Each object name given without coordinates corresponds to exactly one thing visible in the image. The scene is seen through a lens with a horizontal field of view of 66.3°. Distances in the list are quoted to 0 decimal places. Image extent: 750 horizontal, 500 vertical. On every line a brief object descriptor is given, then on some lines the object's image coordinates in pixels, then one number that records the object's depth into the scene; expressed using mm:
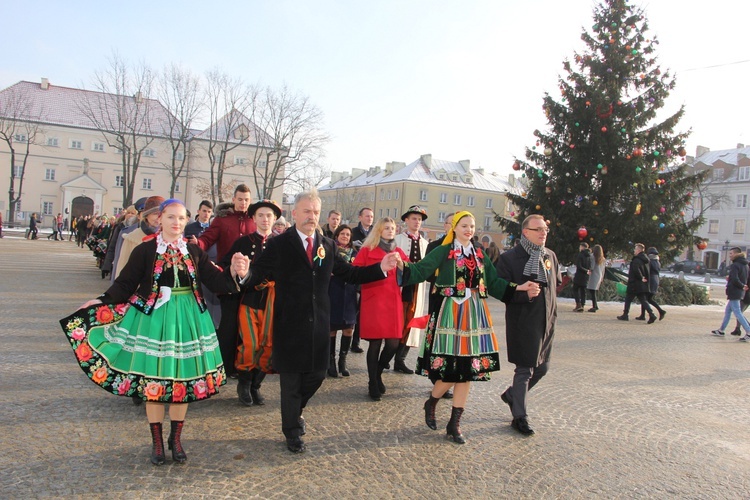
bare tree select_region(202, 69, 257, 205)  47781
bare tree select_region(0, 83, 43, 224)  55812
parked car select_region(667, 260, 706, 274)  52156
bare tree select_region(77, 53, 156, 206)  47938
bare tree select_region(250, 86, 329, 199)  48844
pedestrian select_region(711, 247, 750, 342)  12062
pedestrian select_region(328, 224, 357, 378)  7043
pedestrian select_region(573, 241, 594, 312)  15523
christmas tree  18984
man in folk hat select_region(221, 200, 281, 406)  5164
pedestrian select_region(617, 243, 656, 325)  13898
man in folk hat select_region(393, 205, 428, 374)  6961
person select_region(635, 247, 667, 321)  14242
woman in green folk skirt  3801
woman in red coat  6000
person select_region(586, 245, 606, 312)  15214
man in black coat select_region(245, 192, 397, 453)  4348
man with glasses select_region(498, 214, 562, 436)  5070
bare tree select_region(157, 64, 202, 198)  47431
